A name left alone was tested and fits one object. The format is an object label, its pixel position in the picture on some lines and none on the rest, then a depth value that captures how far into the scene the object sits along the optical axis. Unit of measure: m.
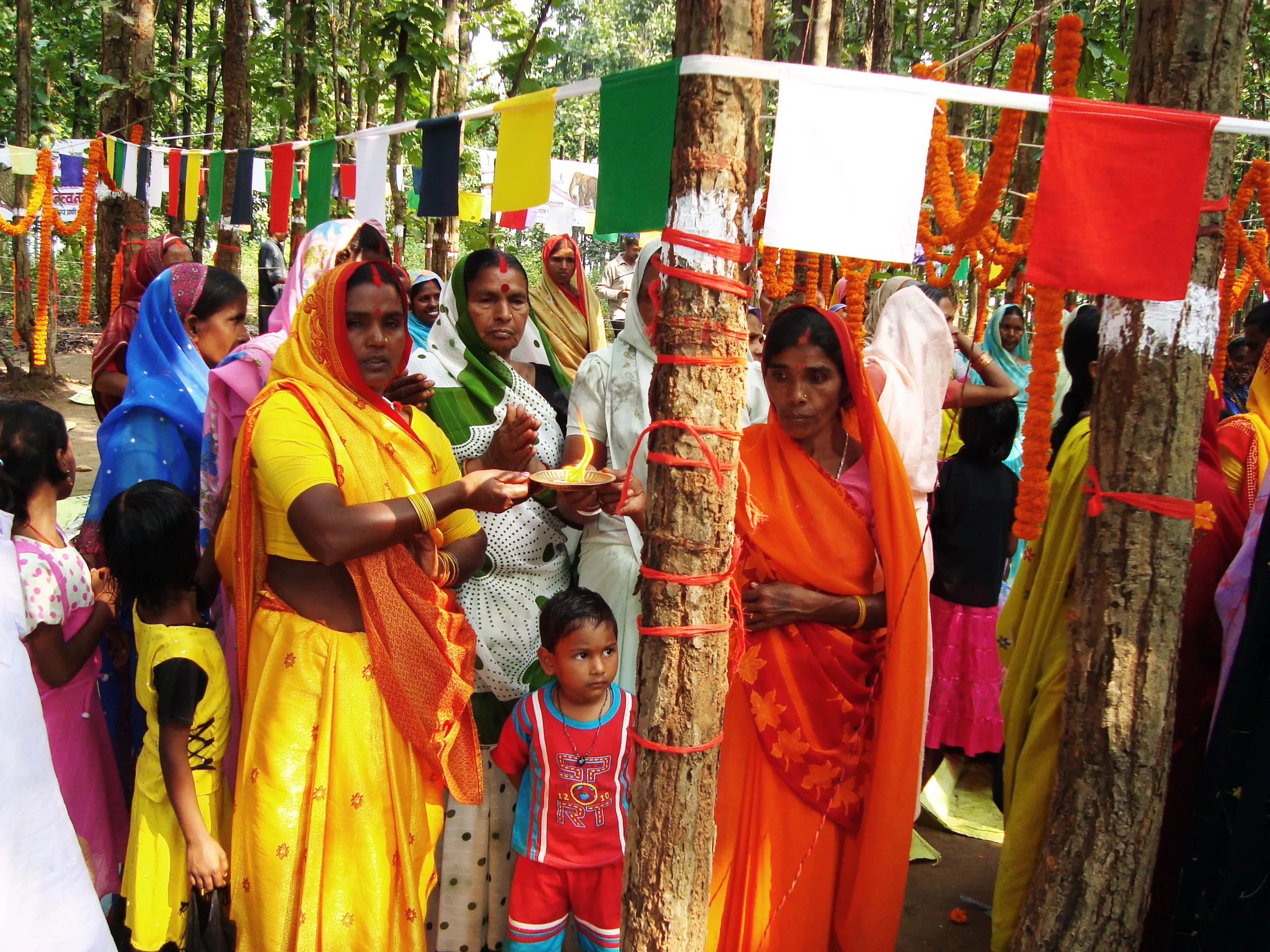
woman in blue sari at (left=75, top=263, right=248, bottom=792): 3.22
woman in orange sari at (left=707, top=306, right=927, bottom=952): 2.69
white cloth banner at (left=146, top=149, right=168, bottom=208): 8.62
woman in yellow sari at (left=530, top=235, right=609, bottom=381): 4.96
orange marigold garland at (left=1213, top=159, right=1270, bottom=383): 3.95
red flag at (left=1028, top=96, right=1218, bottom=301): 2.06
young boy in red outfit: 2.86
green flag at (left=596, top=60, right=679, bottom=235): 1.91
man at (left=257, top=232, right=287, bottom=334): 5.91
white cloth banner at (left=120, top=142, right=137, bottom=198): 8.63
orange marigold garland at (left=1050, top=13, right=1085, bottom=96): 2.50
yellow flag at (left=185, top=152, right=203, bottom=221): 8.39
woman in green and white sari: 3.10
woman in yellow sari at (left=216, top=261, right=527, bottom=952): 2.33
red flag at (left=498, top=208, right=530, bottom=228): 10.04
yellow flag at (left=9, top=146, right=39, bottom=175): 9.84
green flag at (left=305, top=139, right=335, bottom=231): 4.51
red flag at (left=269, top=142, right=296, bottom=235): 5.48
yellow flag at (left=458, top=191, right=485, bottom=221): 15.09
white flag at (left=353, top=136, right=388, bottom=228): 3.79
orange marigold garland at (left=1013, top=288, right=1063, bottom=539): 2.75
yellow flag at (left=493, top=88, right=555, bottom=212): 2.67
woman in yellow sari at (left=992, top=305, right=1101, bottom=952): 2.94
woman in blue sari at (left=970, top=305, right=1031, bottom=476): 7.19
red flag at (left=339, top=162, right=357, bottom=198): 10.45
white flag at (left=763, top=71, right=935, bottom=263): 1.93
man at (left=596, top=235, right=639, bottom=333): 11.52
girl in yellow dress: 2.49
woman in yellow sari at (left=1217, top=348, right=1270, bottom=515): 3.07
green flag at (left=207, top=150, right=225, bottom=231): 7.64
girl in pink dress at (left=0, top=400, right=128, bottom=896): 2.56
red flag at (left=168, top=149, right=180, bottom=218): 8.63
